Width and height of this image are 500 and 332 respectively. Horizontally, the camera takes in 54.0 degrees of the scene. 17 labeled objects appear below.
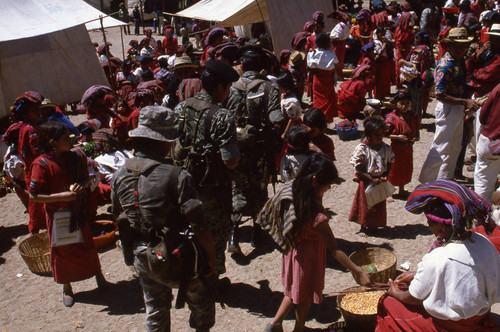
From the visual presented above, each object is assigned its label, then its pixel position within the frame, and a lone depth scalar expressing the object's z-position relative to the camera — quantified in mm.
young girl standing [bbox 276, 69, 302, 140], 6238
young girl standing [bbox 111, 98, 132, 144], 7020
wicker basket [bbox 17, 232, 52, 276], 5750
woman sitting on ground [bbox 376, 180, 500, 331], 3051
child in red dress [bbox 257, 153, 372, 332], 3689
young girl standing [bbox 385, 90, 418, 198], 6719
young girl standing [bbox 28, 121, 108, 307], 4617
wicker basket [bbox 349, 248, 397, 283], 5055
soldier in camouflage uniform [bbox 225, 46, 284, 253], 5406
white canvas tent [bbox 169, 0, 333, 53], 12789
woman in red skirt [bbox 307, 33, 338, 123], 9742
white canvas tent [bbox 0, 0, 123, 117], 9852
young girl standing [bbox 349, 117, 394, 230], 5758
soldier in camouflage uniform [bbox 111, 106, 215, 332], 3285
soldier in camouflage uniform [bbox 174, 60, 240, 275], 4355
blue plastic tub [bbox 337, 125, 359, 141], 9353
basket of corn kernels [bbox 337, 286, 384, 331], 4113
